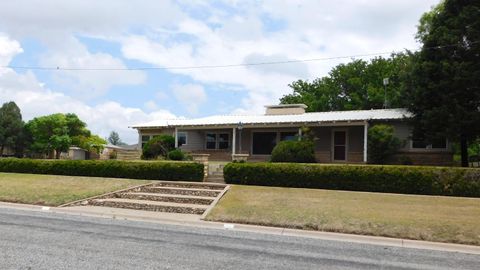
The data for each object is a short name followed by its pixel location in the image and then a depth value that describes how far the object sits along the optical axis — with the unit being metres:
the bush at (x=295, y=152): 25.22
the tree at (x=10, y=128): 49.84
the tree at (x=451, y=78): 22.25
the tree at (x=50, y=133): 47.19
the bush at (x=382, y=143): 24.77
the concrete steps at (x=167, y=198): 15.46
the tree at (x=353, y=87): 45.50
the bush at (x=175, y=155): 27.70
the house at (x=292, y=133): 25.67
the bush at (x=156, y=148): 30.83
